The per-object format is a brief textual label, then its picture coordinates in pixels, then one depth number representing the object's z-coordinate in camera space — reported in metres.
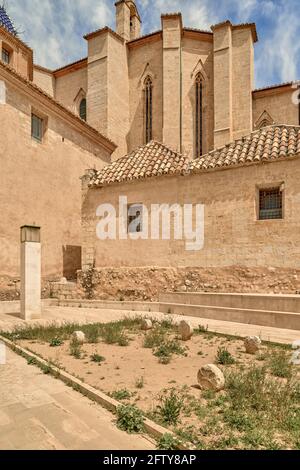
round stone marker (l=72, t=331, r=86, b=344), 7.75
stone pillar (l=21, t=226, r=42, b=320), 10.99
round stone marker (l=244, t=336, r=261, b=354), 7.00
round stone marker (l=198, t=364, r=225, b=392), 4.77
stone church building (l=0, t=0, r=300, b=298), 13.06
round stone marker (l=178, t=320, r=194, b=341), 8.23
